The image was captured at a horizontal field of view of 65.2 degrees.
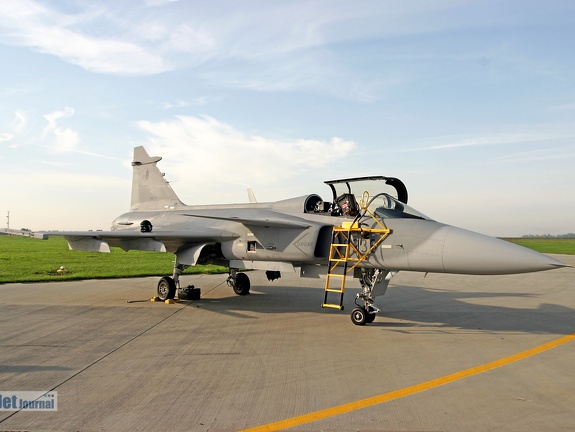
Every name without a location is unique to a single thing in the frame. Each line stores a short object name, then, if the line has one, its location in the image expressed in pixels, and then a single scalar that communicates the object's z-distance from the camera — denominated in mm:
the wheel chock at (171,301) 11268
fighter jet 7438
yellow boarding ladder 8375
